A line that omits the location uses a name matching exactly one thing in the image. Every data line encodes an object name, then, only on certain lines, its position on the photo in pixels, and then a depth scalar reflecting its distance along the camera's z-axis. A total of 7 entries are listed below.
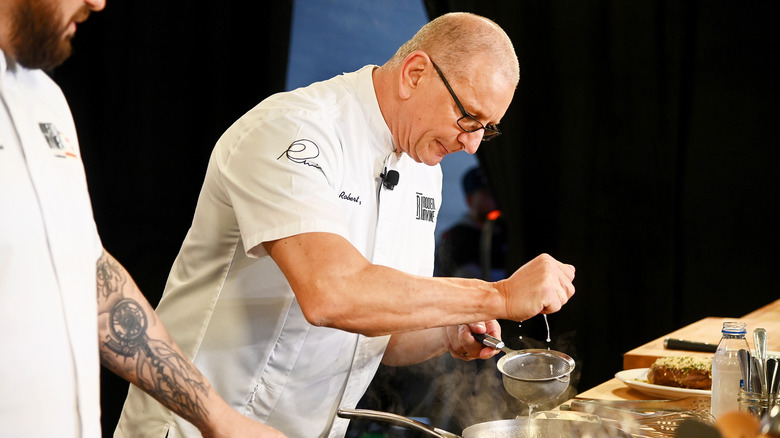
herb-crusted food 2.67
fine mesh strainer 2.54
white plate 2.65
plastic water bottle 2.47
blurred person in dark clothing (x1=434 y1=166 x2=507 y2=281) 4.44
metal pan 2.39
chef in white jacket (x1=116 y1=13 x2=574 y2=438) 2.46
